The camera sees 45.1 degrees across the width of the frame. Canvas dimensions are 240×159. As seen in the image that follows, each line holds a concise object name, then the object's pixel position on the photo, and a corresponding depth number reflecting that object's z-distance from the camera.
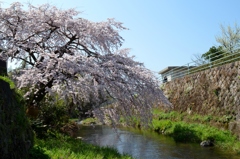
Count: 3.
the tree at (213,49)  28.42
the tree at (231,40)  28.93
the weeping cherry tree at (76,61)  8.02
